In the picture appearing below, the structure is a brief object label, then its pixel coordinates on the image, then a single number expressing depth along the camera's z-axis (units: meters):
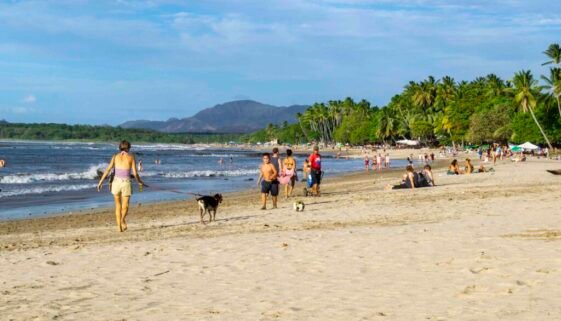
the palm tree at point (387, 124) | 122.44
